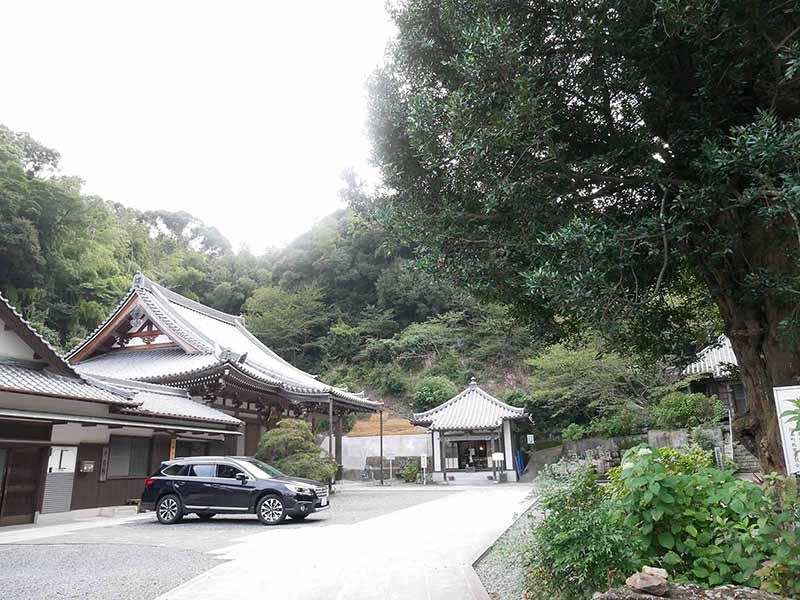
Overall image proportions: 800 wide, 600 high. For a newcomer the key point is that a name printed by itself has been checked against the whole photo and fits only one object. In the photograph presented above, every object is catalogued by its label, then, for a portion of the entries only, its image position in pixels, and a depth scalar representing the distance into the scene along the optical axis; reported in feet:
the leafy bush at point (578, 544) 11.53
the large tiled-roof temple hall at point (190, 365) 51.19
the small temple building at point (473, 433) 85.46
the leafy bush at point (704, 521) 10.61
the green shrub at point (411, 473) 90.58
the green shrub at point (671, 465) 13.91
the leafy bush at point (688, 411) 61.77
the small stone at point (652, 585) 10.27
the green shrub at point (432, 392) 116.06
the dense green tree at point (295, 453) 47.50
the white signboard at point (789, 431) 12.83
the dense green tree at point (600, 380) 73.20
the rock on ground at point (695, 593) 10.15
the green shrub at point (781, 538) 9.95
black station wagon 33.86
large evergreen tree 14.10
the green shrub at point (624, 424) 77.63
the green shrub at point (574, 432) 88.53
